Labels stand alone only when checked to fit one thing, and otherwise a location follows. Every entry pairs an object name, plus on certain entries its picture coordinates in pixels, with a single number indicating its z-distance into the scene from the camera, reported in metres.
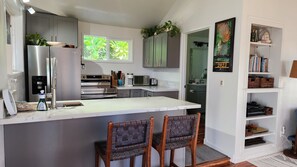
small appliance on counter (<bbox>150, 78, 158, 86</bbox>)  5.30
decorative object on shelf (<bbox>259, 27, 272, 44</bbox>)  3.23
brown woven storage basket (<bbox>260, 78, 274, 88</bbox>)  3.15
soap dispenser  1.85
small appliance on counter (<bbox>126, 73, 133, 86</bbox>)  5.06
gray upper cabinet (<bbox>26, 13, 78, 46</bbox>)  3.81
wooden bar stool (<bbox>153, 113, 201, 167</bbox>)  1.91
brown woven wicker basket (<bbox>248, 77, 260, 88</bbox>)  3.06
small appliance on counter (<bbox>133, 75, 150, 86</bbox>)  5.28
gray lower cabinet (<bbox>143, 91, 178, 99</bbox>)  4.25
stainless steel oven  4.10
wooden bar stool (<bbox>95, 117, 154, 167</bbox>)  1.65
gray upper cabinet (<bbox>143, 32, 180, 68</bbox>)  4.23
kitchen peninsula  1.74
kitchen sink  2.12
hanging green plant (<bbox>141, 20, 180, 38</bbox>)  4.18
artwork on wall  2.97
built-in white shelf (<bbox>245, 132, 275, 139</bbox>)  3.05
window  4.83
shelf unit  3.15
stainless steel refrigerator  3.38
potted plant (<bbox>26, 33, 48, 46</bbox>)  3.52
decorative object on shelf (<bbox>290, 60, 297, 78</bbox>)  3.07
